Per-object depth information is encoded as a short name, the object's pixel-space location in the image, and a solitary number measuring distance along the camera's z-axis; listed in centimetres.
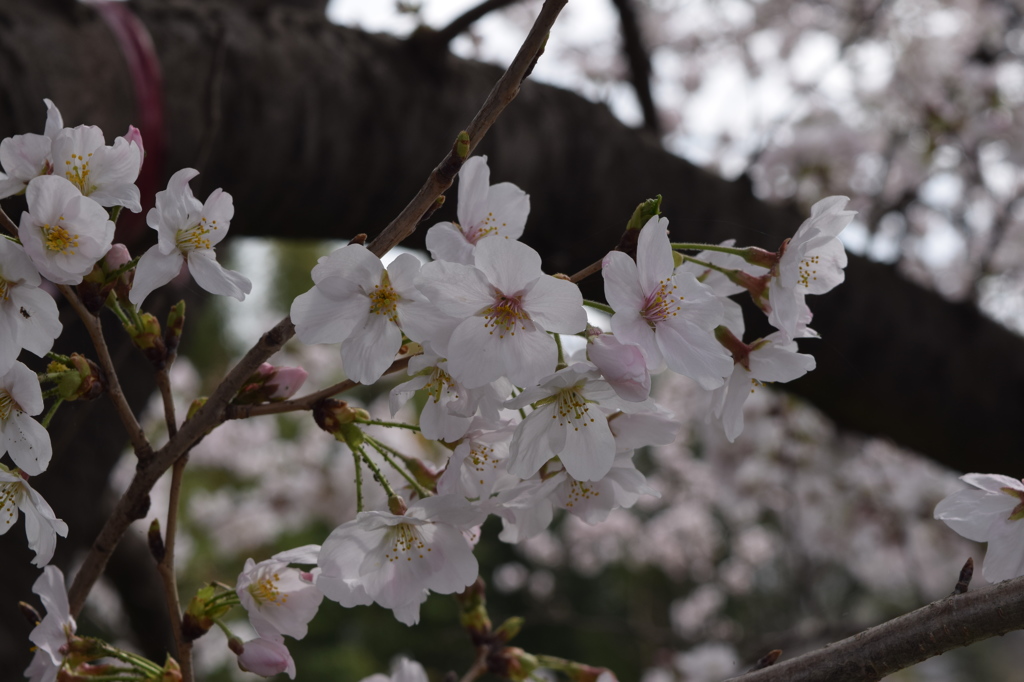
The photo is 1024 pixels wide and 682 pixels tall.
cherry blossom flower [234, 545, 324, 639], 45
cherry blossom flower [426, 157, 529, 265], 45
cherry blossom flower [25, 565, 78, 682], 45
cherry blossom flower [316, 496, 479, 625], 43
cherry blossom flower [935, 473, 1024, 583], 48
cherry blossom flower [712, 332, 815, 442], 46
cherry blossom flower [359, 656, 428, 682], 63
